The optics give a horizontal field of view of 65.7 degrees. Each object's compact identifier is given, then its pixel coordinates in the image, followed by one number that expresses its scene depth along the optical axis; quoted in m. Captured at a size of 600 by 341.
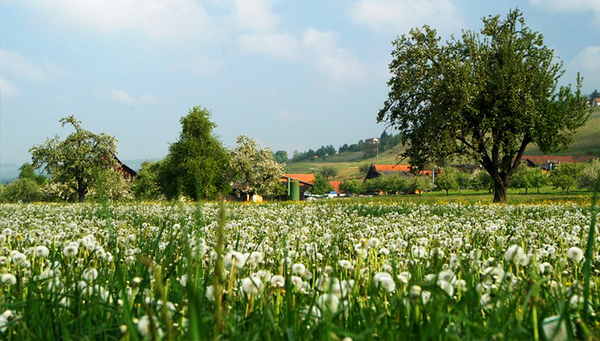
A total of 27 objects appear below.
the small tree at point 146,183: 63.72
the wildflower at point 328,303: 1.97
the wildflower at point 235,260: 2.30
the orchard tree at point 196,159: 58.53
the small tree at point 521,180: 92.81
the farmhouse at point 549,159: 150.12
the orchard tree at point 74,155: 50.41
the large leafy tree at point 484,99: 26.59
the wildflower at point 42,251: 3.09
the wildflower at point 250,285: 2.22
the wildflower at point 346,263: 2.80
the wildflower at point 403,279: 2.50
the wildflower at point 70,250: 2.90
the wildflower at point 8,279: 2.53
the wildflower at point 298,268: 2.63
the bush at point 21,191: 93.56
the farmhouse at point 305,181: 136.31
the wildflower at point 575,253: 2.60
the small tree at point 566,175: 82.79
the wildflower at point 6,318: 1.98
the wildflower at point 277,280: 2.46
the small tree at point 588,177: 74.81
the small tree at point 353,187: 157.46
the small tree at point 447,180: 114.19
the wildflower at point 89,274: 2.61
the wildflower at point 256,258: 2.65
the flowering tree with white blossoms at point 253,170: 67.94
